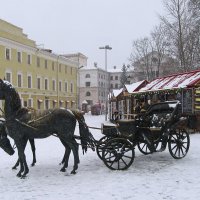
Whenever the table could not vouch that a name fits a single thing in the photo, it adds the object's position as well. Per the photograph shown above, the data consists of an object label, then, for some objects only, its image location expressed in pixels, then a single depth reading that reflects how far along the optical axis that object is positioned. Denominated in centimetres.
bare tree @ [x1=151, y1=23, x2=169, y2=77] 4339
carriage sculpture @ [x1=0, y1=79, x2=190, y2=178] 902
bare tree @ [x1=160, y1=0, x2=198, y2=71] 3103
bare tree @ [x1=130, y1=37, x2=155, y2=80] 4856
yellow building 4437
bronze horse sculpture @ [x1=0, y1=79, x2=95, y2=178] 894
